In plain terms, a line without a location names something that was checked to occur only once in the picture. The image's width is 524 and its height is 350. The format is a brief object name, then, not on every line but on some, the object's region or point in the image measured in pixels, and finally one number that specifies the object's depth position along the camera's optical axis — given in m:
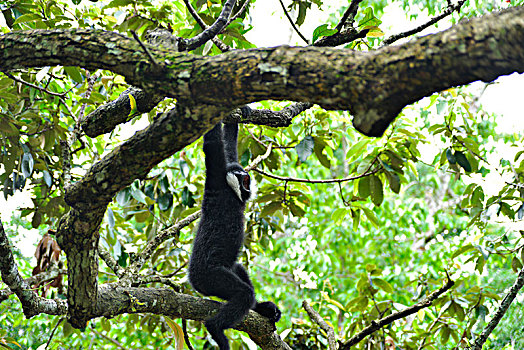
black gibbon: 6.58
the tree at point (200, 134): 2.79
